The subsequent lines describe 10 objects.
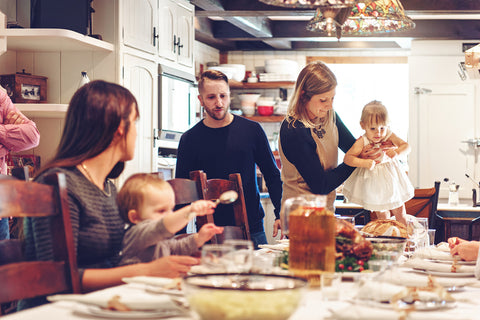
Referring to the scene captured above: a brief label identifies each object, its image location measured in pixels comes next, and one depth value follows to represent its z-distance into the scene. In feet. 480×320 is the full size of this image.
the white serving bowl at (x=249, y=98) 26.02
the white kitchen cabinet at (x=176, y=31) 17.63
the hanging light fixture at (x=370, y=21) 9.95
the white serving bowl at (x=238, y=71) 25.38
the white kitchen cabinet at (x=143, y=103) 15.67
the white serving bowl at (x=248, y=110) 26.12
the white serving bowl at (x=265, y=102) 25.89
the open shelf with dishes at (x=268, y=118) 25.64
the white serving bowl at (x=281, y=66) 26.11
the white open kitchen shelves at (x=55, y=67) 14.65
